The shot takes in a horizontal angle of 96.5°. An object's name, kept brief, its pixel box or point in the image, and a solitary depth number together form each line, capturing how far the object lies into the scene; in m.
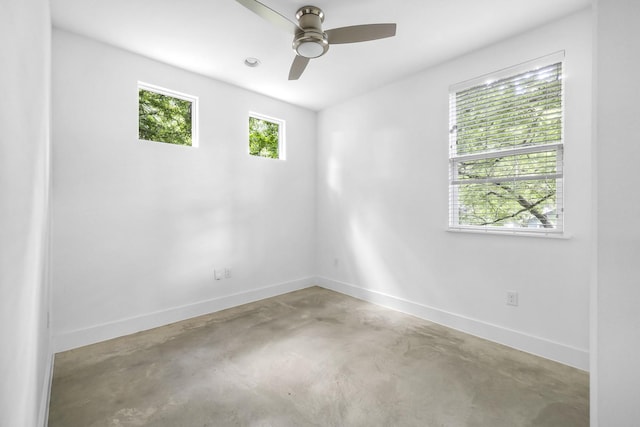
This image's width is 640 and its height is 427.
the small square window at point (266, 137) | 3.82
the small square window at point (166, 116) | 2.93
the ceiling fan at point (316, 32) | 1.94
